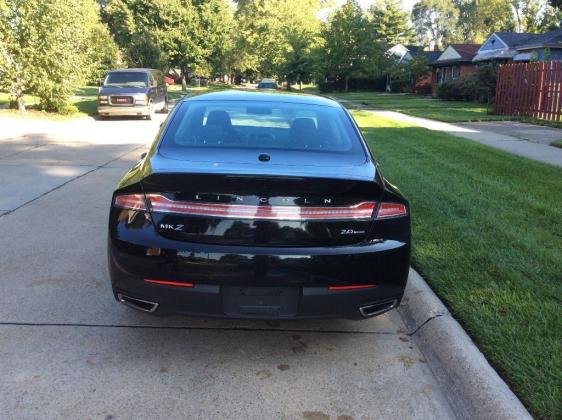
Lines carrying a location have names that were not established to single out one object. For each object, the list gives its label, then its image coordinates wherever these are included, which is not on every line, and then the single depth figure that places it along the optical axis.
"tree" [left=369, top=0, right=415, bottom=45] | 71.31
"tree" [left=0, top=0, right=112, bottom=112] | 18.09
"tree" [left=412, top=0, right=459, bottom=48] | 116.94
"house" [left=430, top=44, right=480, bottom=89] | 44.72
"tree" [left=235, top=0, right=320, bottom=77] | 65.25
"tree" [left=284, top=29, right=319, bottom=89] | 52.59
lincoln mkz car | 3.11
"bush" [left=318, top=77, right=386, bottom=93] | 54.12
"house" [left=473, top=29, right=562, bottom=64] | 31.63
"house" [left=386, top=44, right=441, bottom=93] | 48.38
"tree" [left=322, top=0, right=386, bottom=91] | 51.09
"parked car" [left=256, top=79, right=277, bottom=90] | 35.55
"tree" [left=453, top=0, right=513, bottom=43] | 90.56
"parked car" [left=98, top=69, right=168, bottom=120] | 20.39
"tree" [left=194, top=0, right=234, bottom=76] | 47.16
